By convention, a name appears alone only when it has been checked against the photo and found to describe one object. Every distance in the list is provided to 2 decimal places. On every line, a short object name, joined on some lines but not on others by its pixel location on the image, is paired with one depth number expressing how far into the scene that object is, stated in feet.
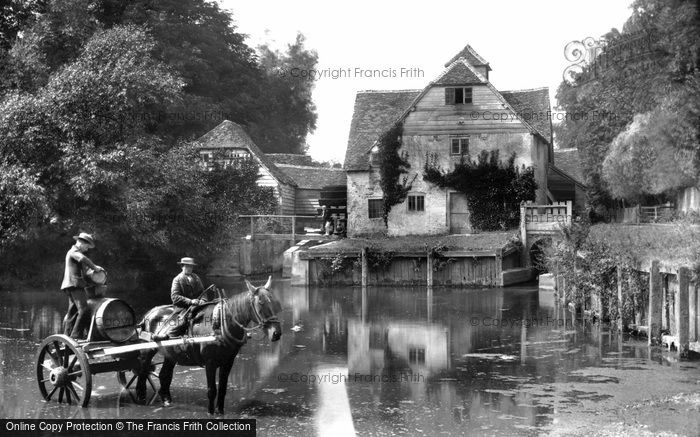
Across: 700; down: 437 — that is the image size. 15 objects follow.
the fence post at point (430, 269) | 123.95
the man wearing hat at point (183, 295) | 41.37
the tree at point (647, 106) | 79.87
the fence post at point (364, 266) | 125.80
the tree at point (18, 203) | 97.91
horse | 38.17
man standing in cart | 42.73
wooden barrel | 41.34
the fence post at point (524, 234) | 133.18
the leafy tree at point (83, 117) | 102.12
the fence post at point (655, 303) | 59.06
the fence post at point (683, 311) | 53.83
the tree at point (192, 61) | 119.75
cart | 40.40
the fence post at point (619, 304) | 68.03
